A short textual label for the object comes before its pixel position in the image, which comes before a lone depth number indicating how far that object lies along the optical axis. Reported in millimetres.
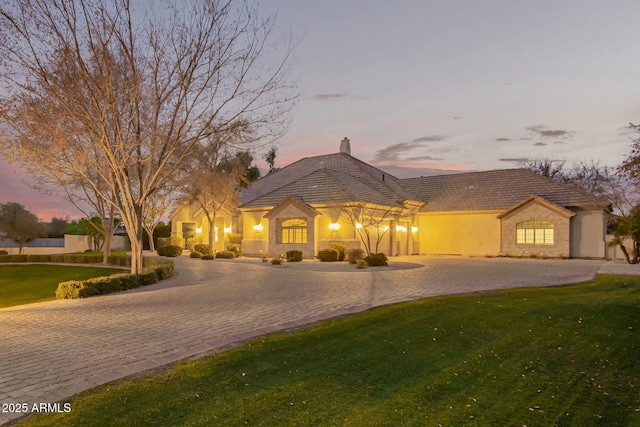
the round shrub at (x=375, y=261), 20625
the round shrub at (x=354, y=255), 22500
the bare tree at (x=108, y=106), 12109
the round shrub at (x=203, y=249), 28562
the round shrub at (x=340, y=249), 24203
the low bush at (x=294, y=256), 24312
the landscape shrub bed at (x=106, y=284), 12016
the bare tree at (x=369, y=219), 25094
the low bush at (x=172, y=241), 34625
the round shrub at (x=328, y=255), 23688
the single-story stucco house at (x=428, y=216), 26219
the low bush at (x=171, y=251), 29188
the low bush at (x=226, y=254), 27219
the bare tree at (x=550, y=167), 48178
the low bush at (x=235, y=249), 28547
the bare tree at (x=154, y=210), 33438
